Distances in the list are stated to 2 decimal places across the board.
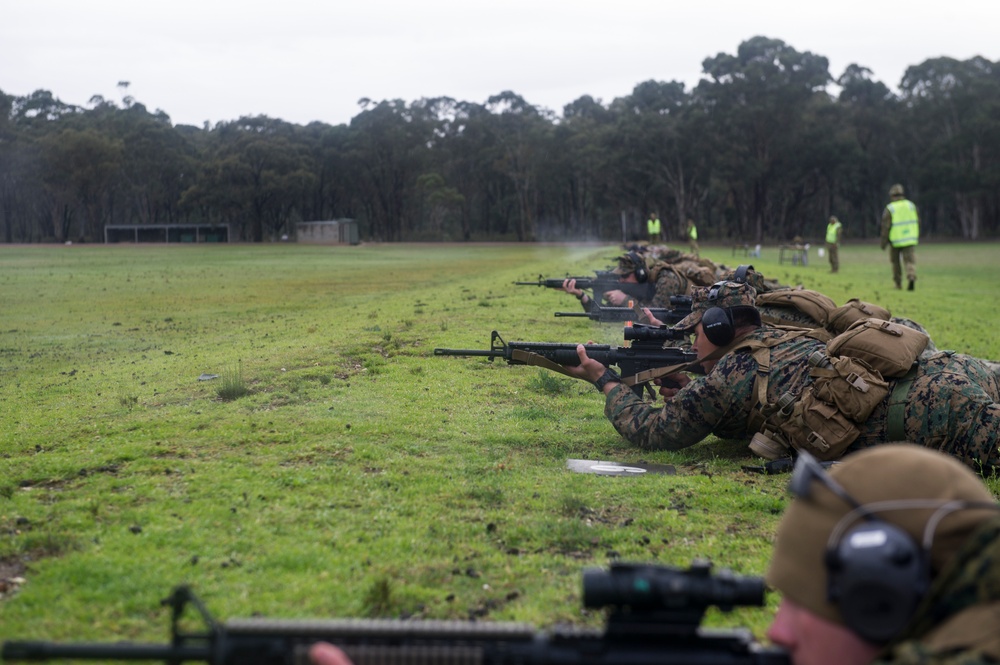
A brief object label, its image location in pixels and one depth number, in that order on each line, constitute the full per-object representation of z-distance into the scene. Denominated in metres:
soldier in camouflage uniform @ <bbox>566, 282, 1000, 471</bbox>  6.39
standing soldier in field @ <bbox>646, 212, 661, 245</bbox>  49.91
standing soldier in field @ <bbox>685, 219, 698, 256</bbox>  46.34
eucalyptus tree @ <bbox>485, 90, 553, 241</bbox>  102.06
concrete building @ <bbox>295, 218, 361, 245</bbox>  95.12
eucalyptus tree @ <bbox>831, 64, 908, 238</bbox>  87.36
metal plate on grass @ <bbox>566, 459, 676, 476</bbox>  7.15
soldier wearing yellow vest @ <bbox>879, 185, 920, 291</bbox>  24.42
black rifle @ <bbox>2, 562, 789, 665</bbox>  2.69
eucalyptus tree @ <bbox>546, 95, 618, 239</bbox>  92.88
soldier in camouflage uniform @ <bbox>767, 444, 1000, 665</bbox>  2.44
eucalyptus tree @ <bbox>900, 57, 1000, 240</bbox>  83.56
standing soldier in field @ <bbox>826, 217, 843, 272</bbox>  36.02
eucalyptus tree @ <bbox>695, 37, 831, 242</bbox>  84.44
